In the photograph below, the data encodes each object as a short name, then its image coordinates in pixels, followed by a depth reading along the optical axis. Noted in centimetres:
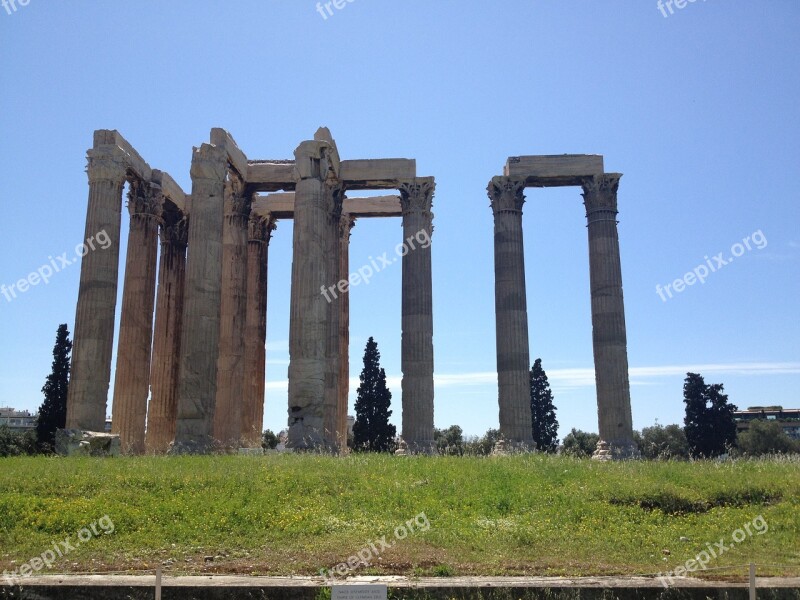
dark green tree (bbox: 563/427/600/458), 6869
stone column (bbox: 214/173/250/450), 3634
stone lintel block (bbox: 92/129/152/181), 3232
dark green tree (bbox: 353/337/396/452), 5097
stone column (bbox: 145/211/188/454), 3800
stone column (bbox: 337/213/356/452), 4156
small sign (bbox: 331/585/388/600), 898
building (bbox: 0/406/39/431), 14651
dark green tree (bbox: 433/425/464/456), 7575
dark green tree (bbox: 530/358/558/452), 5231
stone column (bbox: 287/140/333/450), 2962
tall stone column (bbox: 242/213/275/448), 3988
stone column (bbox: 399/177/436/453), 3431
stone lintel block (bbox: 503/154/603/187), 3712
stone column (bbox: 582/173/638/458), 3412
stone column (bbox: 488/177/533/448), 3438
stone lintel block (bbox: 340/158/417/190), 3706
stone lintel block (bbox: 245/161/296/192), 3759
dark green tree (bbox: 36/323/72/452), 4391
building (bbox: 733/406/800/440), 11806
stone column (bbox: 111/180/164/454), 3400
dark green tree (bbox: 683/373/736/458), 4809
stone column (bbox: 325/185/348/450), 3469
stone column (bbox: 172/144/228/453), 3025
